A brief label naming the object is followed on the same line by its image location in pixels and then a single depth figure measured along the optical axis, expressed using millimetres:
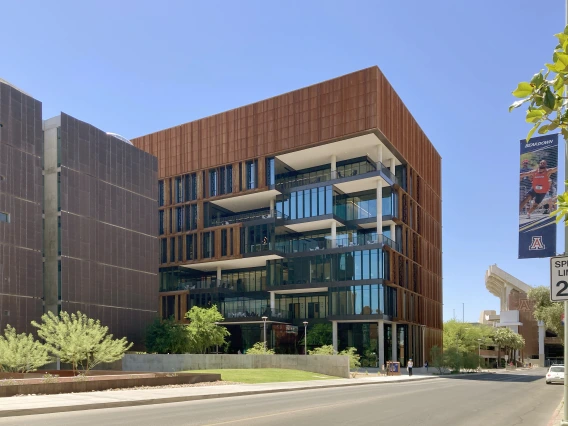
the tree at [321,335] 69438
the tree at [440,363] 66312
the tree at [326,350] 53438
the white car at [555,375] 41397
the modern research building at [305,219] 66875
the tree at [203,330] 60031
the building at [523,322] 134125
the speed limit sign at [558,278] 11219
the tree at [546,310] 55344
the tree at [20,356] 32219
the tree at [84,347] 30406
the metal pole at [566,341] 11741
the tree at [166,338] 57375
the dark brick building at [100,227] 51719
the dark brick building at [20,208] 46438
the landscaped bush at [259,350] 54438
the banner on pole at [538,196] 13750
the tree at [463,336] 94000
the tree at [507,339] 118938
